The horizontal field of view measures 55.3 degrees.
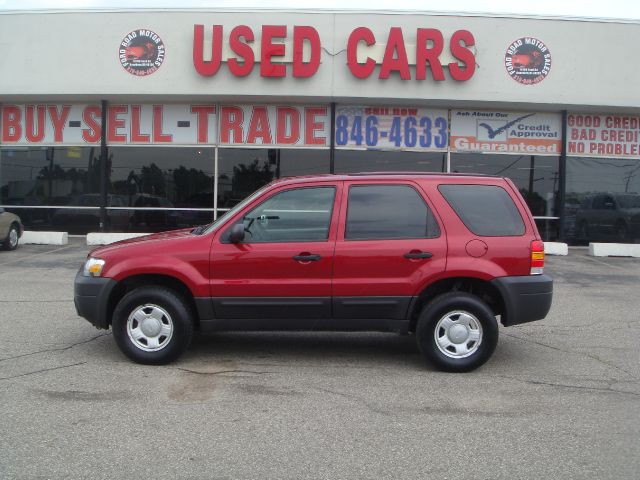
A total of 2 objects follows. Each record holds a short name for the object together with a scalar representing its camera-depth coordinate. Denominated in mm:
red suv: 5852
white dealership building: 15852
